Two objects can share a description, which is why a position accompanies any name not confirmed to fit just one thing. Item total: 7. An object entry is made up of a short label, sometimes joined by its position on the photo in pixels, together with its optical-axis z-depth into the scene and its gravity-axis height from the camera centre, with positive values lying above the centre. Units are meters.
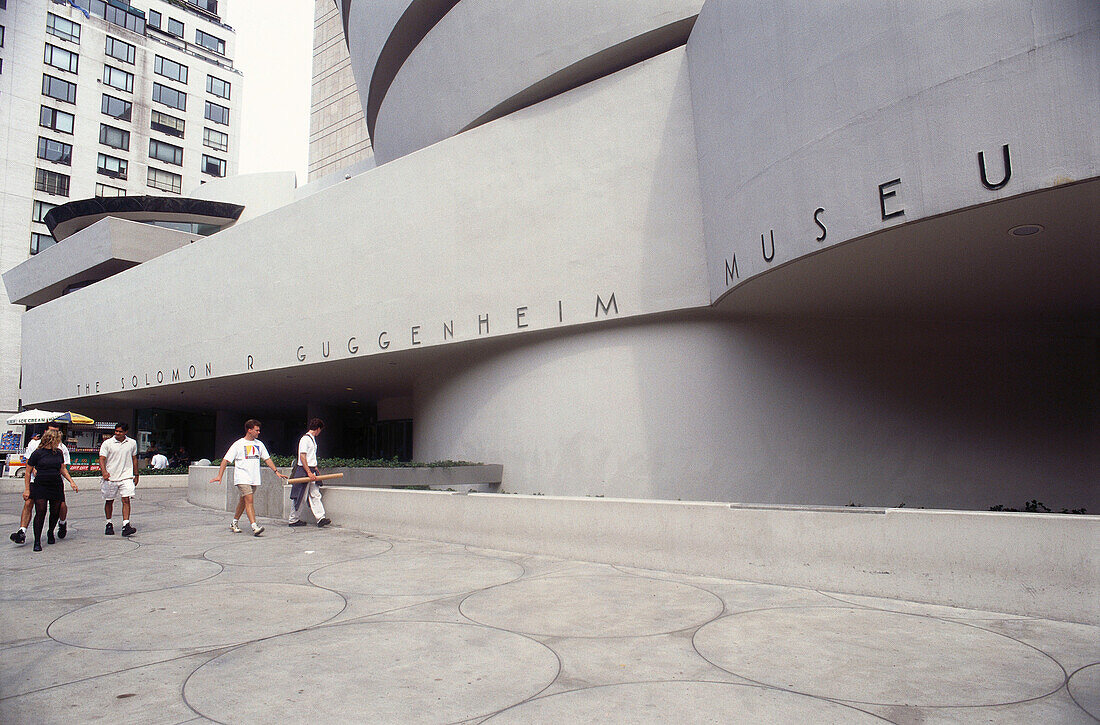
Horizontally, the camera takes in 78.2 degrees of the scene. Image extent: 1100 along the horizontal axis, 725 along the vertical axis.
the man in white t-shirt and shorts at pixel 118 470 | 10.51 -0.16
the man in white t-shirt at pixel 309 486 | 11.41 -0.58
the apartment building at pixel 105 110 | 46.09 +26.86
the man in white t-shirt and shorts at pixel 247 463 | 10.76 -0.13
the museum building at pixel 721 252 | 7.41 +2.94
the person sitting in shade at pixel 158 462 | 27.55 -0.14
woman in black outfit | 9.17 -0.15
